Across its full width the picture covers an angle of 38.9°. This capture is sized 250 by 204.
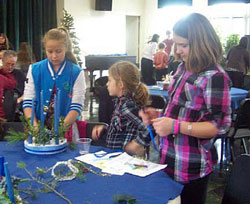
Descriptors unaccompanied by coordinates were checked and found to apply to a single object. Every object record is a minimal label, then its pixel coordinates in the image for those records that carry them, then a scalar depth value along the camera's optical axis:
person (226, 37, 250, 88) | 8.56
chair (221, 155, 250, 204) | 1.57
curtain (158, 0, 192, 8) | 11.59
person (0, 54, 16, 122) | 3.90
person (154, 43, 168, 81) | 9.78
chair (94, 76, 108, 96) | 5.31
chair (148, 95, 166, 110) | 3.91
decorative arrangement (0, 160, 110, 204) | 1.38
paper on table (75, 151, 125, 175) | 1.74
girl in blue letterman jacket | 2.42
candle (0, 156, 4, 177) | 1.20
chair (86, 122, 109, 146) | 2.47
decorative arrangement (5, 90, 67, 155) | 1.88
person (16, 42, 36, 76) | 5.83
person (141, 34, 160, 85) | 10.33
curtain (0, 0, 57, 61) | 8.75
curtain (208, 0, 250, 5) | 10.40
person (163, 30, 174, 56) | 11.54
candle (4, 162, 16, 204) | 1.09
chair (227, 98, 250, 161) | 3.58
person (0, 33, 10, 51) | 7.56
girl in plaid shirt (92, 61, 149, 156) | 2.15
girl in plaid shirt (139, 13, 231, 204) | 1.65
